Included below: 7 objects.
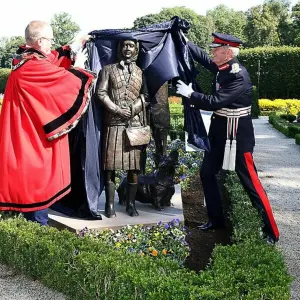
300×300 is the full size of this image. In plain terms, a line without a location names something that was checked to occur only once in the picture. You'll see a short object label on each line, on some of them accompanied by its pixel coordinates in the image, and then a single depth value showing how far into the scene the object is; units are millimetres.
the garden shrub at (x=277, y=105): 17405
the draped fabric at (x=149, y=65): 3556
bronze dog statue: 3840
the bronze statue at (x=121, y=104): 3502
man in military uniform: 3435
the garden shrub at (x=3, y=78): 35595
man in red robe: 3334
